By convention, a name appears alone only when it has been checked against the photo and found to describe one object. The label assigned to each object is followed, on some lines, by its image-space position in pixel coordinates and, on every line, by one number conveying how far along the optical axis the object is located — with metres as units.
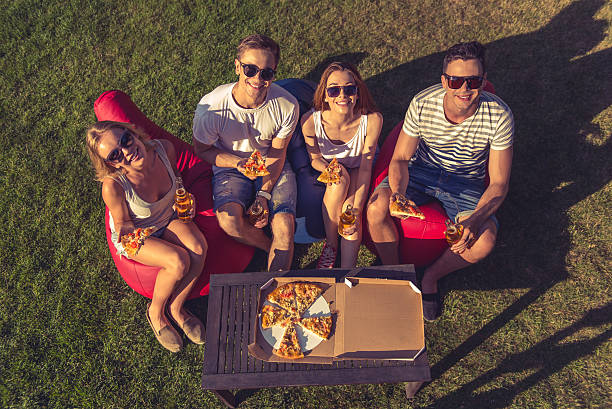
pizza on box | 3.20
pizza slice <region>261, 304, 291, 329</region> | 3.28
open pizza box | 3.15
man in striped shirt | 3.66
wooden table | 3.10
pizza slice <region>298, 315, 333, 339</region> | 3.22
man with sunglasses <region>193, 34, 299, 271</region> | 3.96
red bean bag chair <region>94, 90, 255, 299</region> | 4.28
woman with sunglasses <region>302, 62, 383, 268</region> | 4.01
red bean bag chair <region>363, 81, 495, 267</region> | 4.20
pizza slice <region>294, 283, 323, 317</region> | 3.33
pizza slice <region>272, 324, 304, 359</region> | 3.15
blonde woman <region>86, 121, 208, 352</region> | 3.50
